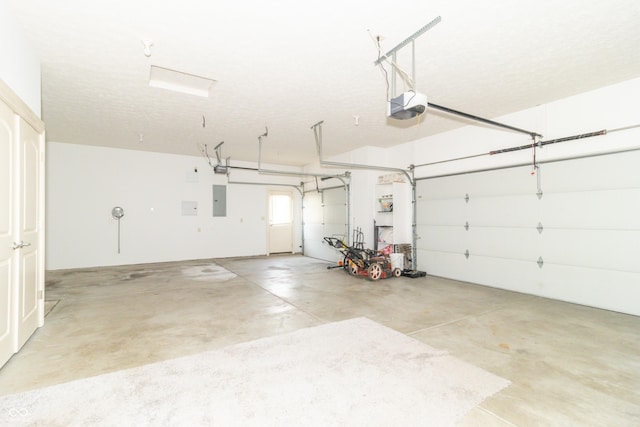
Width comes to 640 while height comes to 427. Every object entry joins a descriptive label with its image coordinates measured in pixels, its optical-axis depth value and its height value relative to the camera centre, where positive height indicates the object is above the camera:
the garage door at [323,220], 8.46 -0.21
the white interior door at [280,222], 10.05 -0.30
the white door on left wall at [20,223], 2.48 -0.09
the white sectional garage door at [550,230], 3.98 -0.29
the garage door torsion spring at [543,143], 4.04 +1.09
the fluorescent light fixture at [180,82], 3.81 +1.80
